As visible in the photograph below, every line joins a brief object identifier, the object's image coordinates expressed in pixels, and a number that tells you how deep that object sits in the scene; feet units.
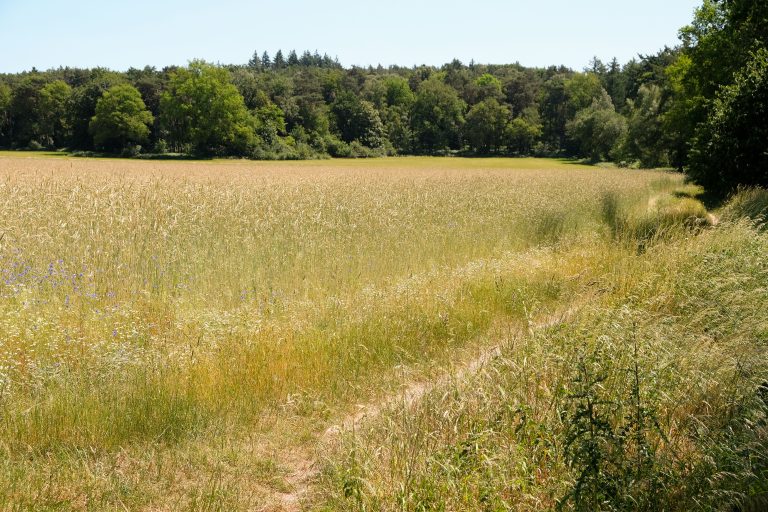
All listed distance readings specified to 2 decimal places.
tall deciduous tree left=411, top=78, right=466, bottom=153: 353.72
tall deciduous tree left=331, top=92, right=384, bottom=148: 321.52
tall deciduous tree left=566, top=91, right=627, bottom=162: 267.18
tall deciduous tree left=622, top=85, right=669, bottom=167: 196.76
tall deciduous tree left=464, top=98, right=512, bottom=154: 338.75
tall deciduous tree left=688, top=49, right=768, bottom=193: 66.64
